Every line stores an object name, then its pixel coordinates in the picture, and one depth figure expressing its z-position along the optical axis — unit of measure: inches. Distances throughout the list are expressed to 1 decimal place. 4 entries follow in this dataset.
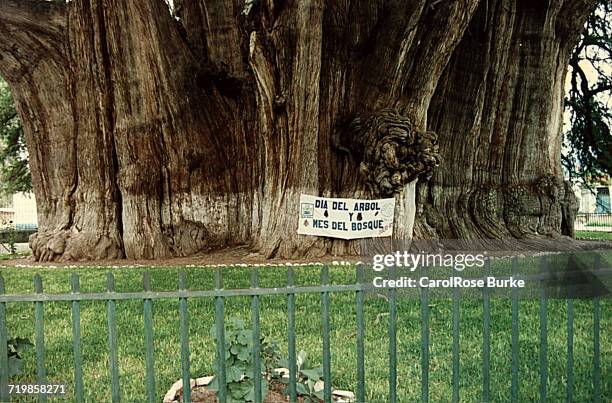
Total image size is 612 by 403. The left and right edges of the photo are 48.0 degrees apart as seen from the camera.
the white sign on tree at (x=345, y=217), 426.6
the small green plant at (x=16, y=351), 161.0
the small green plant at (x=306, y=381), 153.6
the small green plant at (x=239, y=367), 146.9
